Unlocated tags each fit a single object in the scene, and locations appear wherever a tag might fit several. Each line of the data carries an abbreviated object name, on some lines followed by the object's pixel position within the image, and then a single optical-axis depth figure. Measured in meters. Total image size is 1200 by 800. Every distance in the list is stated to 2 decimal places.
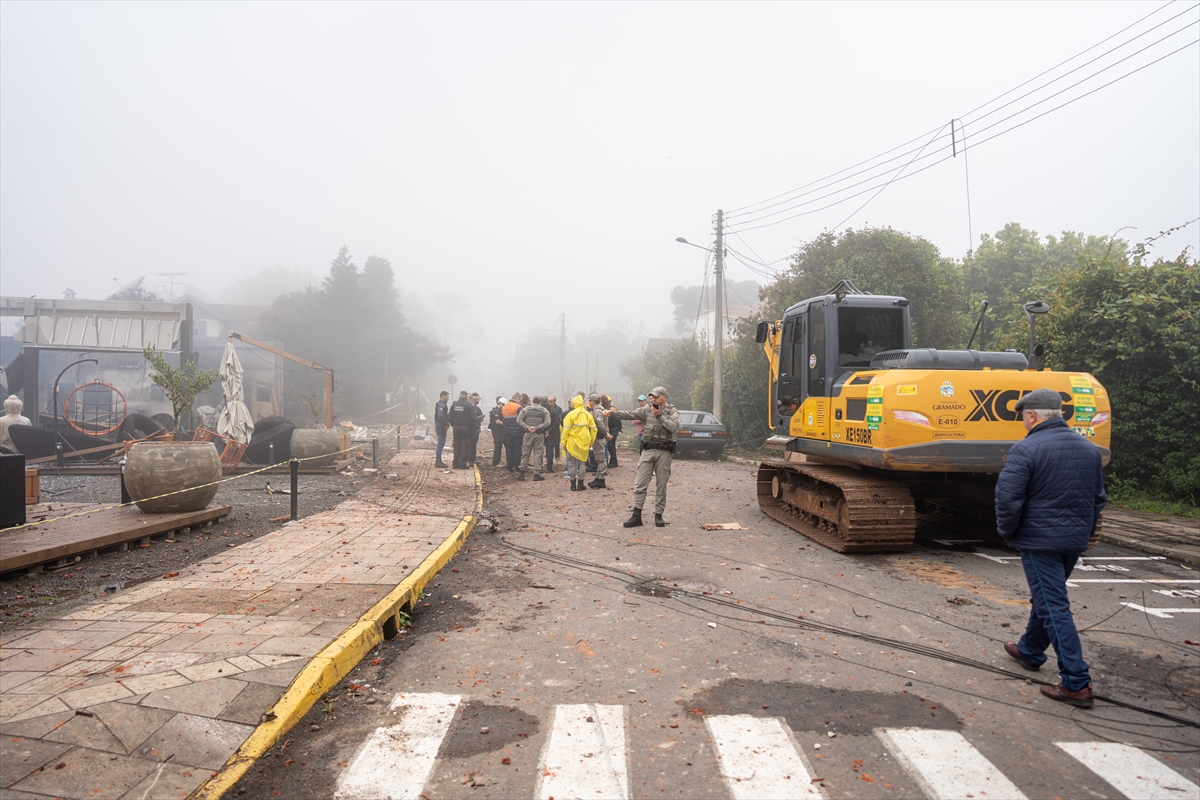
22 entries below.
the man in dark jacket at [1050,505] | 4.36
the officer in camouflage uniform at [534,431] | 16.12
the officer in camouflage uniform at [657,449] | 10.27
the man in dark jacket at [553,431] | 18.03
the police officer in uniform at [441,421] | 17.45
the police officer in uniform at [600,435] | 15.02
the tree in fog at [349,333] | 44.69
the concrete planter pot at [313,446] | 16.69
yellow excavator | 7.53
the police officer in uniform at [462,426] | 16.83
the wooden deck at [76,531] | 6.61
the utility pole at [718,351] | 23.89
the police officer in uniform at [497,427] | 18.64
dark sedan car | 21.12
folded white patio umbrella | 15.39
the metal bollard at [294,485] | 9.48
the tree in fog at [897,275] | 22.11
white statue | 13.50
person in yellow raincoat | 14.04
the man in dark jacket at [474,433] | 17.73
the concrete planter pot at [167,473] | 8.76
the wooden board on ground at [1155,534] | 8.52
